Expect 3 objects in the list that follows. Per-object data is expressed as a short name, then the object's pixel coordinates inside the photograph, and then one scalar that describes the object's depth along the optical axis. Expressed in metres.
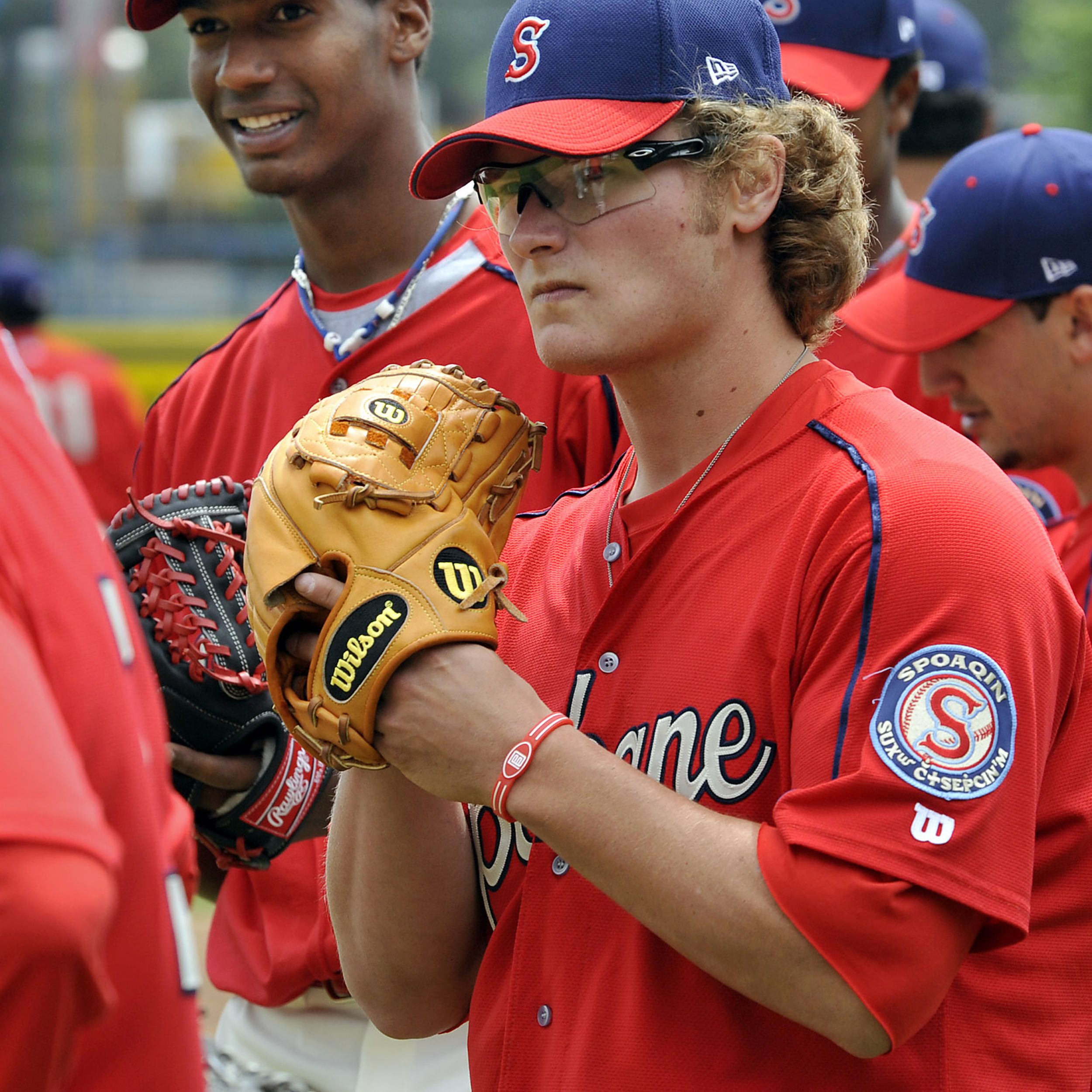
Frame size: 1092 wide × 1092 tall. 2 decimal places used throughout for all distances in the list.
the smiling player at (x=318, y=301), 5.84
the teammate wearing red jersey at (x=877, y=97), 7.18
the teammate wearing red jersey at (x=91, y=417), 15.57
